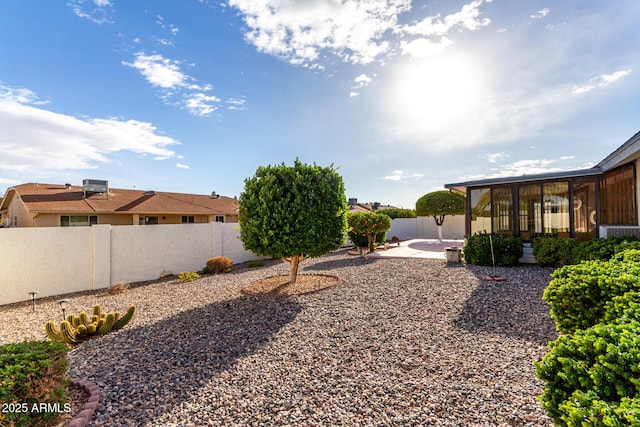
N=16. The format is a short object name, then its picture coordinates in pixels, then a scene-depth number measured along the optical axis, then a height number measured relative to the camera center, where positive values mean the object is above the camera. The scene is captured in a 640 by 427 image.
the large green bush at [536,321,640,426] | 1.41 -0.93
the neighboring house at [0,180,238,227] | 14.80 +0.98
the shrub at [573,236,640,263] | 6.27 -0.71
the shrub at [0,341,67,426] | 2.22 -1.34
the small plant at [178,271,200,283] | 9.70 -1.91
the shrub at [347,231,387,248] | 17.27 -1.11
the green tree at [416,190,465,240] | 20.09 +1.17
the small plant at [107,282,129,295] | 8.38 -1.99
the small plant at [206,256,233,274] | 11.21 -1.75
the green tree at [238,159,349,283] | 7.24 +0.29
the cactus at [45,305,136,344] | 4.75 -1.85
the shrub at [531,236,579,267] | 9.12 -1.03
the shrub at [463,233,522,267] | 10.12 -1.10
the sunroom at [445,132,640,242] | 8.60 +0.63
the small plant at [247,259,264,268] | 12.56 -1.90
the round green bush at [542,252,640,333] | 3.12 -0.86
